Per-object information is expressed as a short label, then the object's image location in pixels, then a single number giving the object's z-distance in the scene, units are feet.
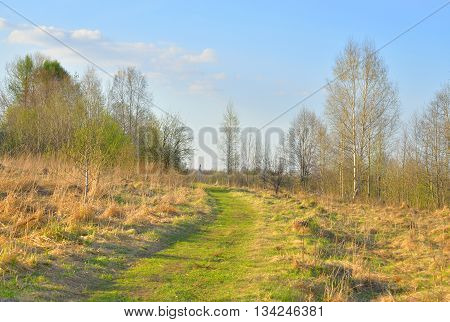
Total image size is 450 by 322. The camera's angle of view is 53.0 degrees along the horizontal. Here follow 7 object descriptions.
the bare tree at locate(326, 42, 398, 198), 97.86
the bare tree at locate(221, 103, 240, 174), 151.33
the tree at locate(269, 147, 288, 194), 116.26
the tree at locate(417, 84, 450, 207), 101.24
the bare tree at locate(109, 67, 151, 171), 144.25
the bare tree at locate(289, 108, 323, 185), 139.64
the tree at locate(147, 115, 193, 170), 130.93
